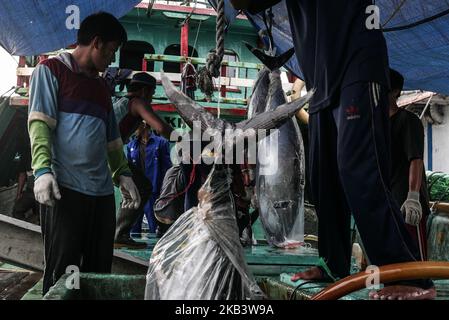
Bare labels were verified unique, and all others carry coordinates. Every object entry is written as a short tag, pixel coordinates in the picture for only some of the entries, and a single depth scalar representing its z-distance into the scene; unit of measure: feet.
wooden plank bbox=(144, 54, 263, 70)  28.54
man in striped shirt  7.34
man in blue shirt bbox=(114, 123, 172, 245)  20.35
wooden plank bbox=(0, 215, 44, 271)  10.89
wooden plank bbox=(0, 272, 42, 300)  10.89
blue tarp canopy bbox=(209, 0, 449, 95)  12.80
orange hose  3.67
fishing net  17.28
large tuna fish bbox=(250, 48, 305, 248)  13.83
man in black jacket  5.65
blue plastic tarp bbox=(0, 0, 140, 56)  13.38
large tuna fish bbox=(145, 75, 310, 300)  4.38
